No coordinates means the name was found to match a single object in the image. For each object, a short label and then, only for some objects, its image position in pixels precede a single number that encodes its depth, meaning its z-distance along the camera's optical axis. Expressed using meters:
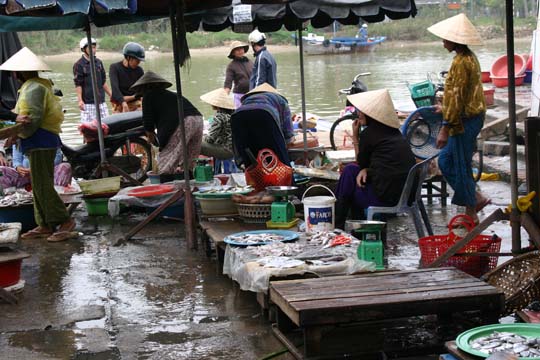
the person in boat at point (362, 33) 43.00
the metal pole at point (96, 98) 9.60
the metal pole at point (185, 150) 7.61
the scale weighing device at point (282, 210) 6.68
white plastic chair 6.71
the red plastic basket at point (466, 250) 5.77
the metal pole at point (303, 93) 9.44
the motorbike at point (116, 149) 10.12
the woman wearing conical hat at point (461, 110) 7.10
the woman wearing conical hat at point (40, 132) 7.69
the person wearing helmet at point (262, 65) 11.23
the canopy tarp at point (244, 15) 8.91
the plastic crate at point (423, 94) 10.27
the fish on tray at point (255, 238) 6.14
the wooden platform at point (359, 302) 4.50
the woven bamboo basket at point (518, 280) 5.03
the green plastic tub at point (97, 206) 9.11
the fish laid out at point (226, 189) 7.46
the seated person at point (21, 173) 9.34
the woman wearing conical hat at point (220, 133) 9.65
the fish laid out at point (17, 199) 8.41
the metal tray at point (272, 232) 6.14
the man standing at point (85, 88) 12.23
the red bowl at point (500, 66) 17.14
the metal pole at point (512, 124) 5.38
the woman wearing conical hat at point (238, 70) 11.99
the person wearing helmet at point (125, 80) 11.86
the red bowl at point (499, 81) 17.20
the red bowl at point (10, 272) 6.21
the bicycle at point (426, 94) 10.24
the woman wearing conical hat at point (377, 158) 6.75
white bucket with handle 6.32
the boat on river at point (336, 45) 41.59
